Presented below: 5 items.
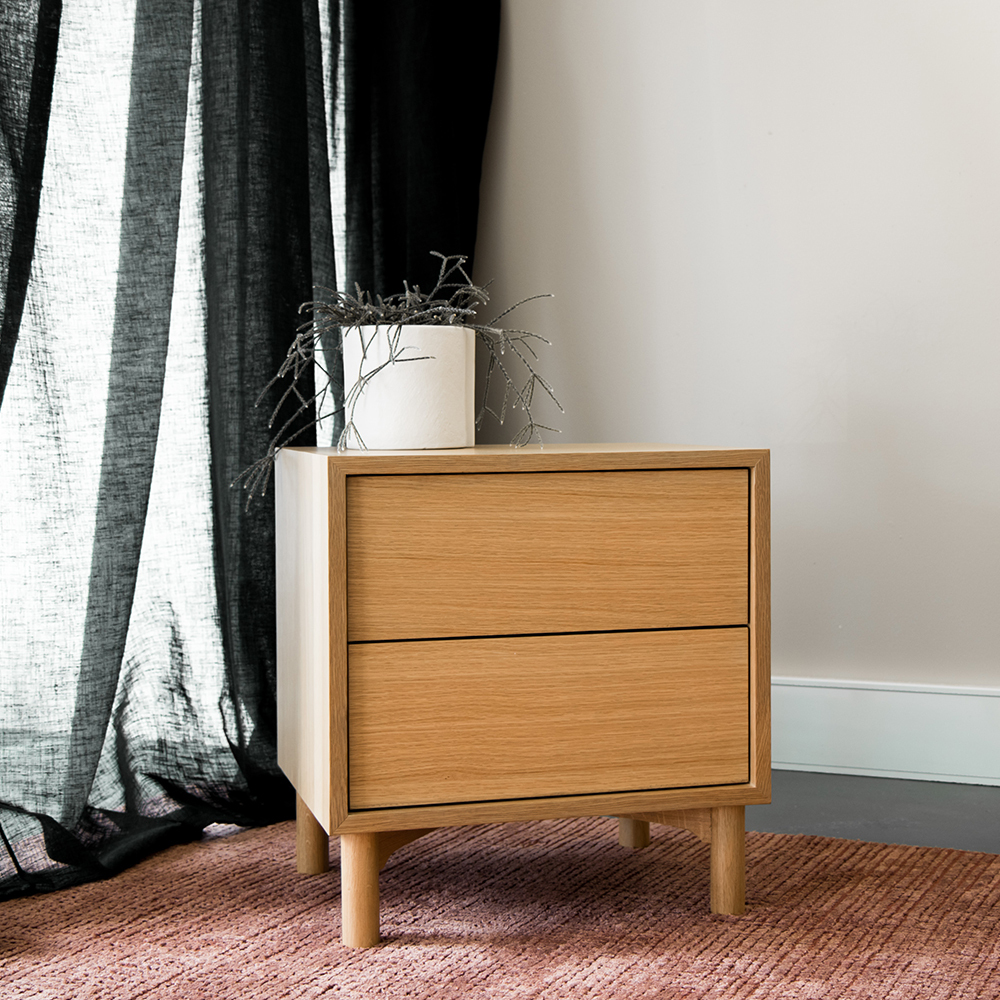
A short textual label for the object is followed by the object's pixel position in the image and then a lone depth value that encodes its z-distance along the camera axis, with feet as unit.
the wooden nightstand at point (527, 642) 3.75
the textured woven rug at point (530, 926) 3.56
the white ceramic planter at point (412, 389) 4.22
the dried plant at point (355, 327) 4.23
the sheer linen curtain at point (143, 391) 4.38
